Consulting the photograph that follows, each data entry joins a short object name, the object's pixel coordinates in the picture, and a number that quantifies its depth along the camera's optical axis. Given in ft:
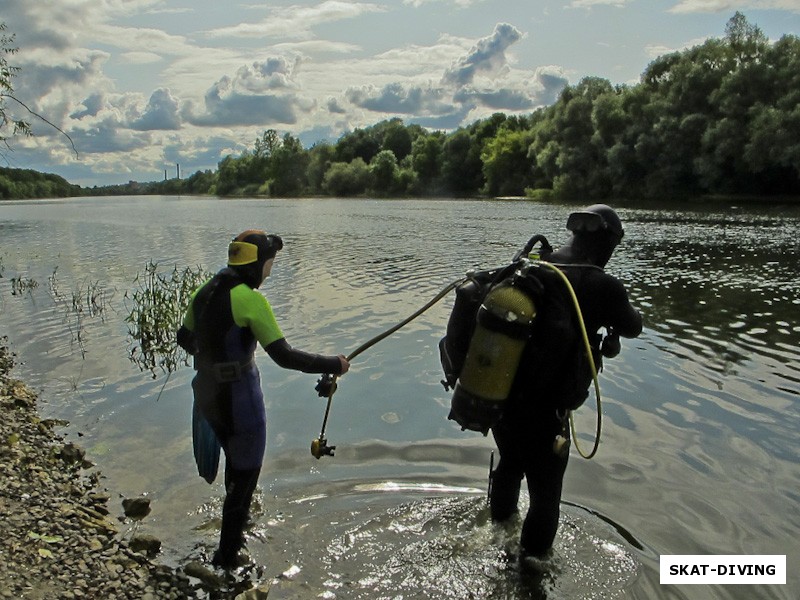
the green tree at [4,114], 32.37
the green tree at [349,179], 426.10
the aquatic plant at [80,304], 45.75
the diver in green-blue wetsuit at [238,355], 15.03
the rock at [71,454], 23.30
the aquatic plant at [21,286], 59.12
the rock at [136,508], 20.16
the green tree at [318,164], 479.00
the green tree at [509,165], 308.19
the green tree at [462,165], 371.56
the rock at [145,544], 17.56
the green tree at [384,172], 412.98
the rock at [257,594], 15.31
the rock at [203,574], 16.40
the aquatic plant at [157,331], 37.30
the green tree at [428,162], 394.11
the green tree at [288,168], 503.61
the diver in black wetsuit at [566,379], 13.93
